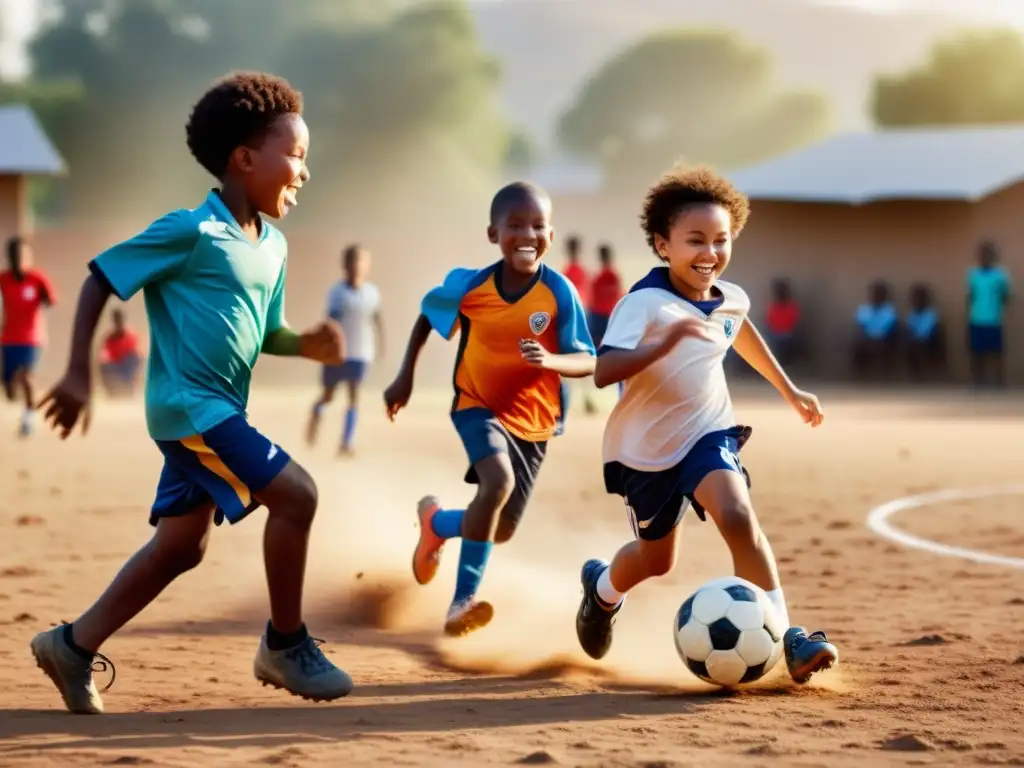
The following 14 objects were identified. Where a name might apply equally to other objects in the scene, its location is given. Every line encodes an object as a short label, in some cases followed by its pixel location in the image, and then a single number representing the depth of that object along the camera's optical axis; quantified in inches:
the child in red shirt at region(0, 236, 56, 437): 617.0
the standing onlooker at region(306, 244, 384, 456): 587.5
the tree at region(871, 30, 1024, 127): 2780.5
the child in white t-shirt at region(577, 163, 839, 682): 221.8
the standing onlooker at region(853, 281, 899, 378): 1002.7
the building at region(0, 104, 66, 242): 1058.1
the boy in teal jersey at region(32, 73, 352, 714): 205.8
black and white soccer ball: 218.8
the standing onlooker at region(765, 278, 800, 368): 1031.6
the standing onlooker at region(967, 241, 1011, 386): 916.6
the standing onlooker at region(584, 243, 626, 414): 776.3
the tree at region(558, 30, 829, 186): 4483.3
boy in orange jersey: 270.4
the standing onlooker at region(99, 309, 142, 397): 949.8
